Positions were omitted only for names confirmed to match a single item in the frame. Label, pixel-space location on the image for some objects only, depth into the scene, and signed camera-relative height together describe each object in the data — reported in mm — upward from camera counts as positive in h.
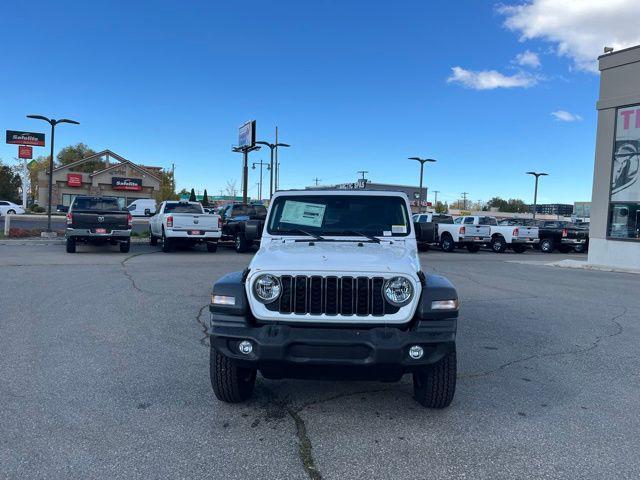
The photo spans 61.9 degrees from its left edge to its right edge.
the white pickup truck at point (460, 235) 24234 -667
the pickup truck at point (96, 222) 16844 -582
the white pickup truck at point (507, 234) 24797 -524
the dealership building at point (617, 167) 17969 +2130
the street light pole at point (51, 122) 22791 +3518
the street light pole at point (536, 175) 45219 +4225
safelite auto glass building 58688 +2557
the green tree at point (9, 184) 75125 +2349
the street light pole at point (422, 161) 38938 +4236
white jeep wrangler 3713 -780
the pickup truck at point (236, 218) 20031 -329
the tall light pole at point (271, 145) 33566 +4343
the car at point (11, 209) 46188 -762
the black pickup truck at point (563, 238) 25422 -622
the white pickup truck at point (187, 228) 18156 -672
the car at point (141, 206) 47031 -4
